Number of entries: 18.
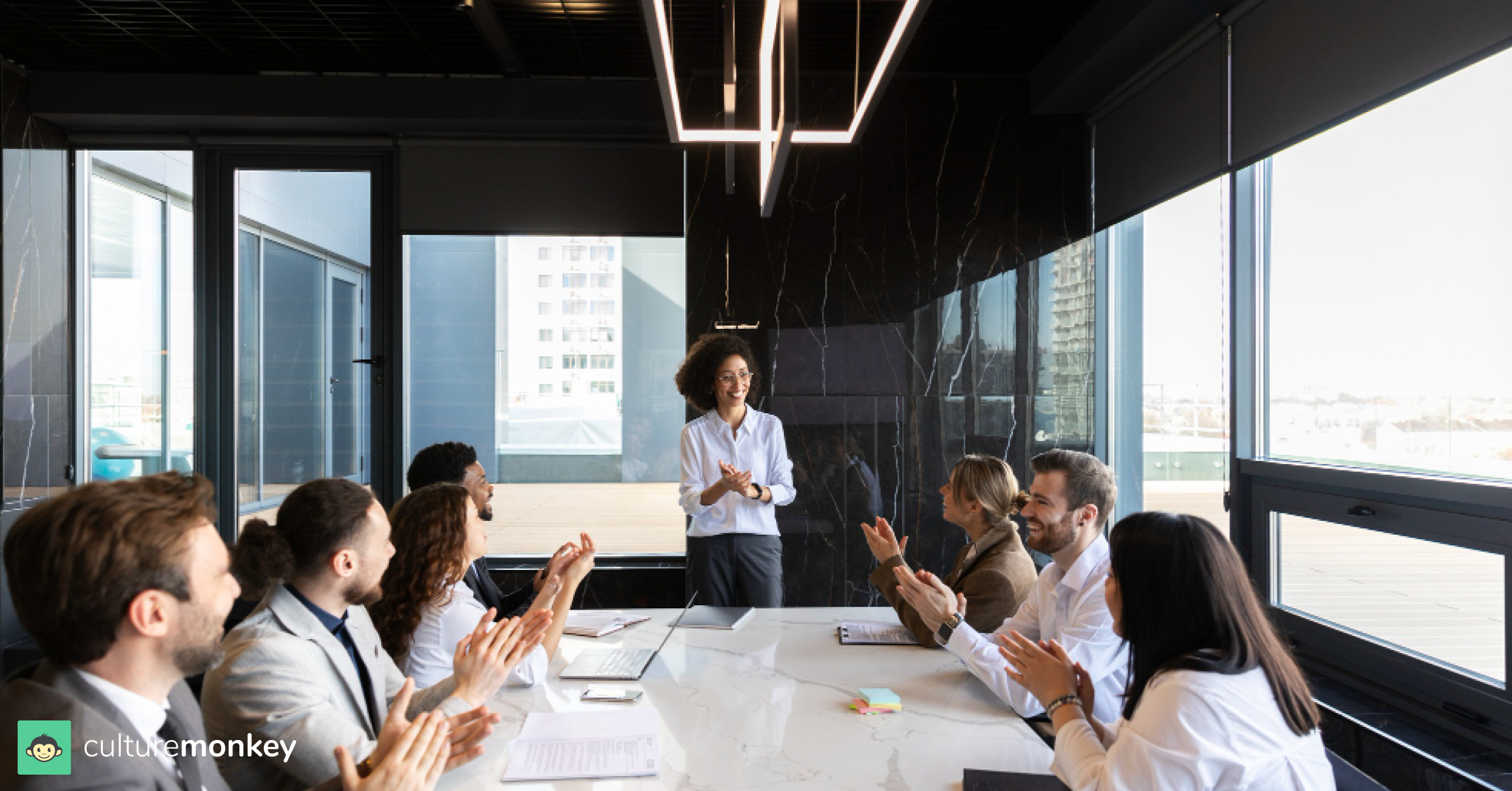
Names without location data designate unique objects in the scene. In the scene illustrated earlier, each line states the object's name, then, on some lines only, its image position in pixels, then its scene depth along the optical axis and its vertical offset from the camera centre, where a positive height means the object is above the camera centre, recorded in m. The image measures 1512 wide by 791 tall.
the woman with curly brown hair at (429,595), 2.17 -0.50
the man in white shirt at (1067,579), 2.11 -0.48
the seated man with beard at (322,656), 1.54 -0.51
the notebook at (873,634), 2.55 -0.72
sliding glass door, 4.86 +0.33
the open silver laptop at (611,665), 2.22 -0.71
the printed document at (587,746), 1.64 -0.70
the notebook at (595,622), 2.67 -0.73
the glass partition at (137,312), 4.76 +0.40
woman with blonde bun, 2.53 -0.47
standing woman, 3.64 -0.43
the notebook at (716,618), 2.74 -0.72
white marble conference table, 1.64 -0.71
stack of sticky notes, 1.96 -0.69
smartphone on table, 2.04 -0.70
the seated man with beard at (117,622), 1.08 -0.30
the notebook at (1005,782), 1.53 -0.68
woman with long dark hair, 1.34 -0.46
